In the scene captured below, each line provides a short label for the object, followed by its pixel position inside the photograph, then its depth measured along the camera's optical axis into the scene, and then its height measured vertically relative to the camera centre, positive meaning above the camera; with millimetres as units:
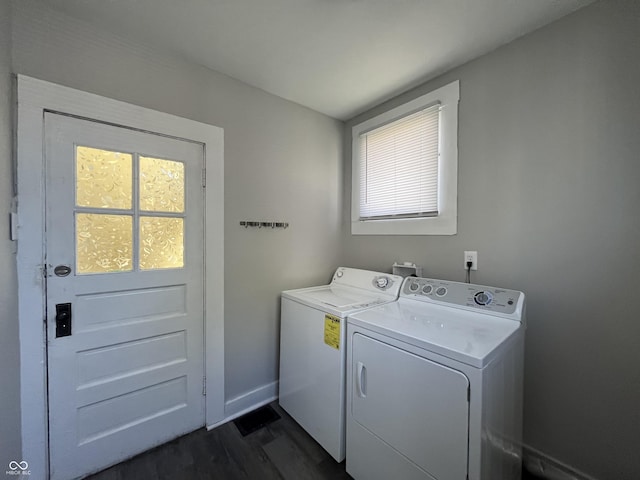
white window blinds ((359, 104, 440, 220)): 1842 +570
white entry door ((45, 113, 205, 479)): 1286 -326
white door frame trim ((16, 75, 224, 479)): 1178 -6
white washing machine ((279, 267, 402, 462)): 1444 -731
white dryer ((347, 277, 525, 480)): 930 -648
